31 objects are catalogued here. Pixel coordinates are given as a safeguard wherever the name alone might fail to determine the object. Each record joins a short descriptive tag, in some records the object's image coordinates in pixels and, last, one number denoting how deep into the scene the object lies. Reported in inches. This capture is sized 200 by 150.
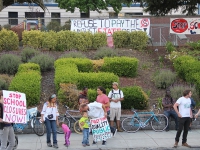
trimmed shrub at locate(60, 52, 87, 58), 721.3
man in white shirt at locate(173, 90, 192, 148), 436.5
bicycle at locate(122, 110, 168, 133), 521.3
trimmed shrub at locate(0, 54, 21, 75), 668.7
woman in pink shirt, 482.9
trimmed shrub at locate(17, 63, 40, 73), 642.2
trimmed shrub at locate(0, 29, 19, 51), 772.6
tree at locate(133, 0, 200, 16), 634.8
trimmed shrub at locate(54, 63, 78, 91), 583.5
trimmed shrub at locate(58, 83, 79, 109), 550.3
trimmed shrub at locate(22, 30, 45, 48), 790.5
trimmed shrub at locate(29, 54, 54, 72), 685.2
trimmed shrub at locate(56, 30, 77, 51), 788.0
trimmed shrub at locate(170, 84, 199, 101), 577.9
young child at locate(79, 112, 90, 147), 443.8
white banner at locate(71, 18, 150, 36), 864.3
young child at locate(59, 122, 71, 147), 438.6
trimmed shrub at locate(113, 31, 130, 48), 803.8
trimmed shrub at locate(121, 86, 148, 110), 550.3
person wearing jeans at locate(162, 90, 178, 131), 525.7
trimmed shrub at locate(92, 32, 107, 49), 802.8
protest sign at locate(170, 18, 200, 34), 839.1
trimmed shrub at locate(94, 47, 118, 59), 736.3
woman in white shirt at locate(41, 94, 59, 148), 434.2
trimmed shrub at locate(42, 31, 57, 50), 789.2
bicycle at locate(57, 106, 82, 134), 511.2
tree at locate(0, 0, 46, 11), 914.8
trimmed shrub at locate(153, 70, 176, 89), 637.9
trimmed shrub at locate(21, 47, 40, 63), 719.1
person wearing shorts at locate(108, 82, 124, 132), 504.1
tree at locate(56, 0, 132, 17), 1595.7
